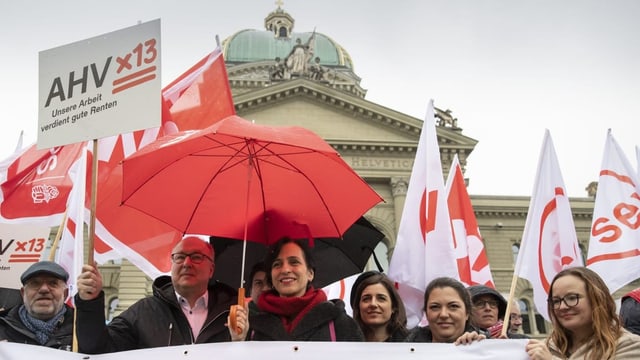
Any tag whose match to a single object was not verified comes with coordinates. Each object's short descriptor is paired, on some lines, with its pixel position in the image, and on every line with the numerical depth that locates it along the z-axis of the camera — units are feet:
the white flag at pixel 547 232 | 15.81
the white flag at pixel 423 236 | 17.85
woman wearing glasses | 9.22
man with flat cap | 12.96
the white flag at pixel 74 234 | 17.75
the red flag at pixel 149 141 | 16.71
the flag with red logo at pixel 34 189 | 21.45
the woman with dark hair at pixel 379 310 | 13.03
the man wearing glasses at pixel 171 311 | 10.43
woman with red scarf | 11.05
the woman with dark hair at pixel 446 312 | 11.78
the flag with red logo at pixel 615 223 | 19.65
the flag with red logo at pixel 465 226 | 23.29
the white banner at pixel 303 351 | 10.35
